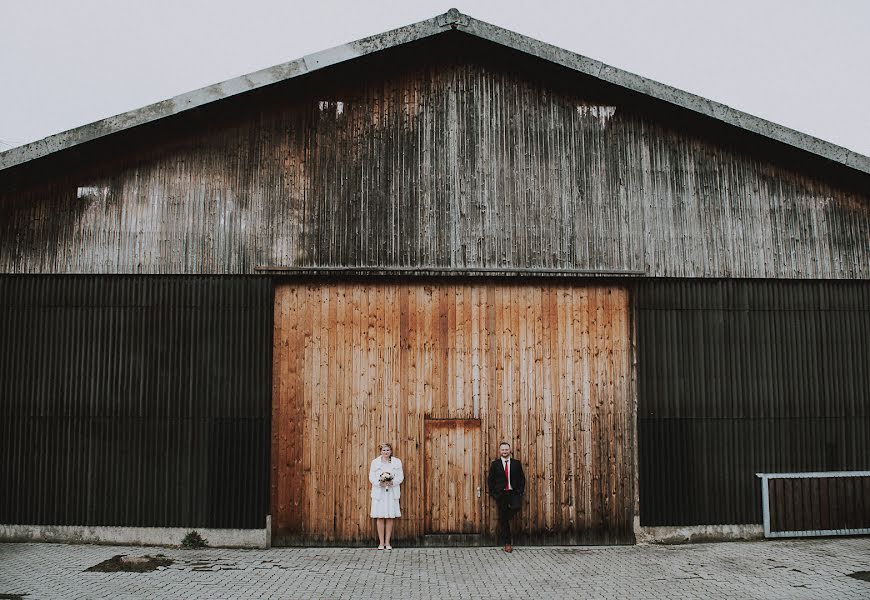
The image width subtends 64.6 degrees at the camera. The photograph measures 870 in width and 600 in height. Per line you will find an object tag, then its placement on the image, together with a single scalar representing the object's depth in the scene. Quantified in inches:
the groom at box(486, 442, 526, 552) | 477.7
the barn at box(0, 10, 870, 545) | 486.0
